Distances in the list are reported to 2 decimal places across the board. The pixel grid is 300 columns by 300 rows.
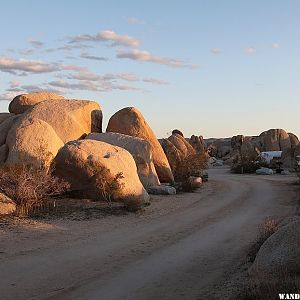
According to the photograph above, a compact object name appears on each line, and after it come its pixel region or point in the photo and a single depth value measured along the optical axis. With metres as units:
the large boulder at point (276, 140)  67.38
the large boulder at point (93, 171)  17.42
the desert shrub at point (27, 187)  15.00
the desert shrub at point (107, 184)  17.33
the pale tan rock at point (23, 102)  26.59
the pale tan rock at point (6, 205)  14.05
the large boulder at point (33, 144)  18.00
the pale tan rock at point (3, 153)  19.68
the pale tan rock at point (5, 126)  22.09
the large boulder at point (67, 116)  23.09
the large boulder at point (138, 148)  22.75
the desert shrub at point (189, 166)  30.03
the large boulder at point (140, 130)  26.89
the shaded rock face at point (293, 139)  68.68
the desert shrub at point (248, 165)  44.41
